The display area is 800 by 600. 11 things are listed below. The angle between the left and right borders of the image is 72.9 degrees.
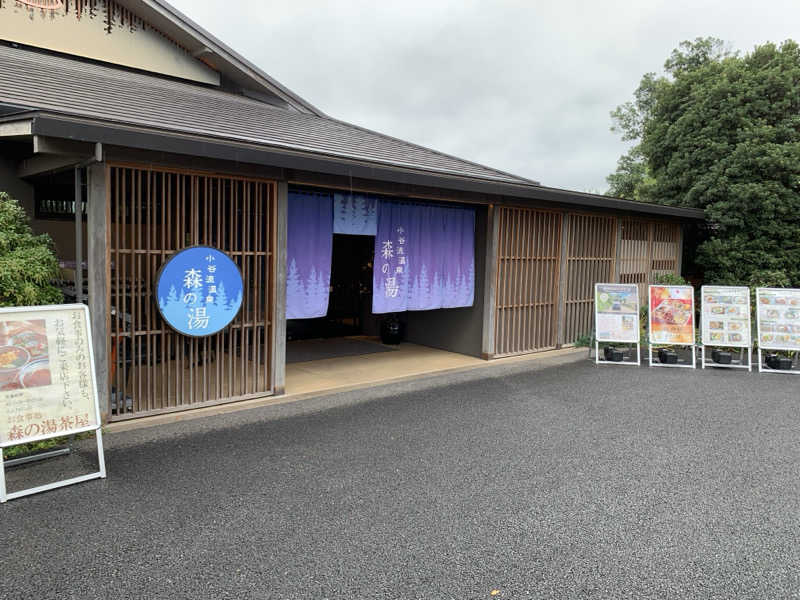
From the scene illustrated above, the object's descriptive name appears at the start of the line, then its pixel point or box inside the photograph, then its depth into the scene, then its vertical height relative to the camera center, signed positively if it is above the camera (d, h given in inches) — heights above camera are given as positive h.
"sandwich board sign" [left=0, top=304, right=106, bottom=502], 137.3 -24.5
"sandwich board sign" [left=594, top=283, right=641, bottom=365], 318.7 -14.5
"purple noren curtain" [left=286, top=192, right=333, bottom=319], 244.2 +14.9
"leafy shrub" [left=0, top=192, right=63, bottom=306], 161.8 +6.3
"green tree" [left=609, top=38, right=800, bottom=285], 423.8 +105.9
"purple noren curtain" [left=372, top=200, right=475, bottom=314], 279.7 +16.1
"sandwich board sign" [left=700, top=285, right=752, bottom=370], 306.8 -14.9
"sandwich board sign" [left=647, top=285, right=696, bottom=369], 312.7 -15.1
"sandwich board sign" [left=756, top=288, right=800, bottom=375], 304.2 -16.3
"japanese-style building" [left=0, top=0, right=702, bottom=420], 183.8 +37.8
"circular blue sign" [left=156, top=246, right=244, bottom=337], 191.0 -2.1
